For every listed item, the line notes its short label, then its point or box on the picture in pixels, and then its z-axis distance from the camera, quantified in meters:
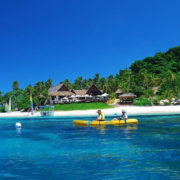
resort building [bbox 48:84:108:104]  65.38
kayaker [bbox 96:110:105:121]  23.38
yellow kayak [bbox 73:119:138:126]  23.27
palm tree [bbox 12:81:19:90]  100.93
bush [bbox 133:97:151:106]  52.84
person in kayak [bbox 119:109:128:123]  23.64
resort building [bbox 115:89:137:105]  60.19
